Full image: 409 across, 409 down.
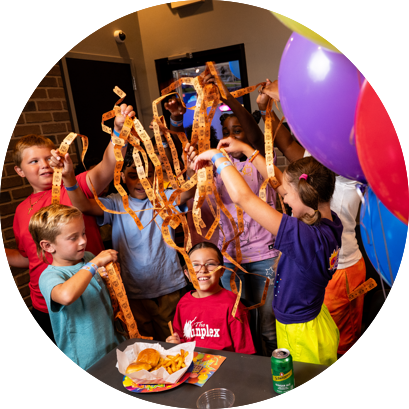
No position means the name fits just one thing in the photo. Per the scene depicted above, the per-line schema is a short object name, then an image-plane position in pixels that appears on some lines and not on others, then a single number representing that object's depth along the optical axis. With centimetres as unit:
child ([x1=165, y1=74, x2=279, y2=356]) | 207
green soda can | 110
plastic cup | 113
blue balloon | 107
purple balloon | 92
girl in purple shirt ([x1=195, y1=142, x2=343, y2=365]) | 134
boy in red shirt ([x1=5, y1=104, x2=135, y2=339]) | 184
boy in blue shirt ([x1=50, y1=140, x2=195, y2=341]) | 211
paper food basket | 123
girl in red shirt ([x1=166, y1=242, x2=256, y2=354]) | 172
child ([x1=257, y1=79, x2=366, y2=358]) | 184
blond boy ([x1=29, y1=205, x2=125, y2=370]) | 155
